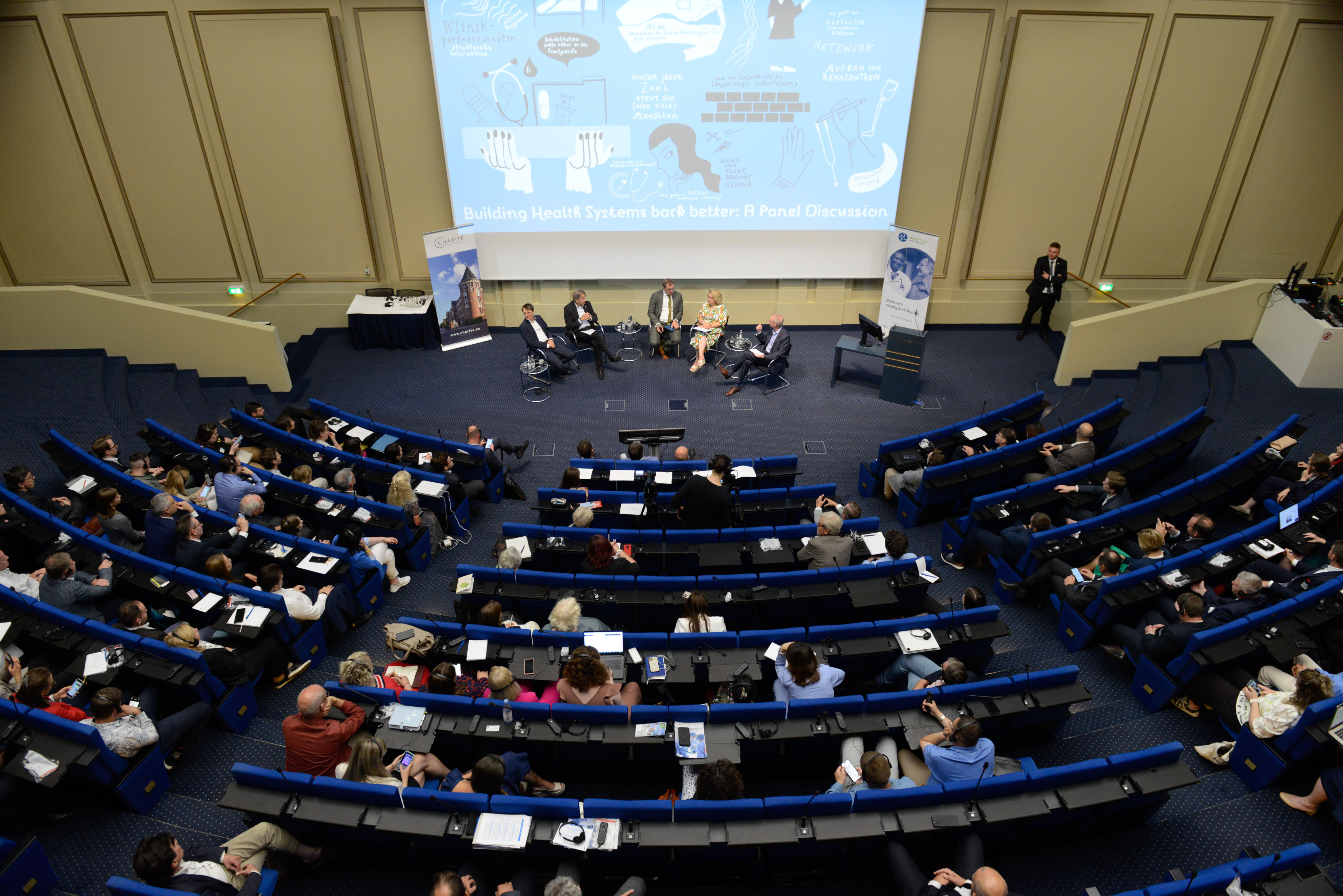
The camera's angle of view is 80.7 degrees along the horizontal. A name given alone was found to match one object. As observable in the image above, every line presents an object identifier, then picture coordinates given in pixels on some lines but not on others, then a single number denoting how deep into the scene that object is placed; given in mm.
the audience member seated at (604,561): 6434
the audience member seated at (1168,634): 5613
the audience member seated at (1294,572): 6043
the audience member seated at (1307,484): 7086
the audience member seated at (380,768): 4777
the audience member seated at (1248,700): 4859
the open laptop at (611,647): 5641
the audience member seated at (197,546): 6590
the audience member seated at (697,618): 5922
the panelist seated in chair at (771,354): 10469
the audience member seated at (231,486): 7340
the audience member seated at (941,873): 4285
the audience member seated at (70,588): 5996
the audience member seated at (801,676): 5277
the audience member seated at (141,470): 7664
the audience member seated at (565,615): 5918
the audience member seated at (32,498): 7297
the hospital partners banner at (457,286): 11031
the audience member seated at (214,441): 8320
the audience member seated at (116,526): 6969
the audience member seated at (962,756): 4707
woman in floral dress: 11094
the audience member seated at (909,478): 8117
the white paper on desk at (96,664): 5391
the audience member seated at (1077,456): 7962
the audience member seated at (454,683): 5336
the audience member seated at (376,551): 7020
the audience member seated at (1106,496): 7305
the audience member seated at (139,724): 4840
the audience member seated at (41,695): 5047
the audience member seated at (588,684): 5195
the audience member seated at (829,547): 6664
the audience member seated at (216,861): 4090
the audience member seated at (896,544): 6430
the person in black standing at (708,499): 7113
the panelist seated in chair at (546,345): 10586
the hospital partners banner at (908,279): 10969
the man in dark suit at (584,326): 10852
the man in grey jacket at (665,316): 11281
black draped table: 11414
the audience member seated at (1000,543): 6828
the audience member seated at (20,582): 6227
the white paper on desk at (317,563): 6488
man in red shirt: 4906
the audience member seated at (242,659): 5516
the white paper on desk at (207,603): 6047
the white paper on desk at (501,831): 4402
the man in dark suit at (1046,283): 11125
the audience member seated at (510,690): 5215
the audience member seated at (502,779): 4672
